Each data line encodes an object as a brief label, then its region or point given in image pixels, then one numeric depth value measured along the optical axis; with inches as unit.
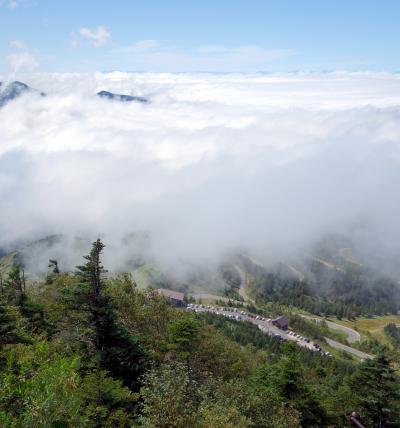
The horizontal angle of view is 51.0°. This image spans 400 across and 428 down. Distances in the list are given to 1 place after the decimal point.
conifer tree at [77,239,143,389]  1892.2
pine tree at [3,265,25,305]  3352.1
